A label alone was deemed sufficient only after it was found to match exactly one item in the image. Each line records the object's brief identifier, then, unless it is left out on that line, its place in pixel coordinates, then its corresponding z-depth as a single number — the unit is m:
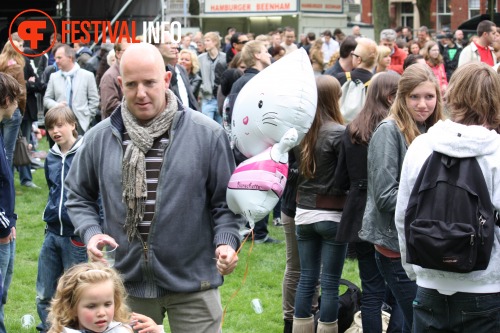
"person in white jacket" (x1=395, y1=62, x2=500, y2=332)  5.72
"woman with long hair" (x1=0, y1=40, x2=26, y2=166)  16.07
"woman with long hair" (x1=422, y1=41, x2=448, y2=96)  21.06
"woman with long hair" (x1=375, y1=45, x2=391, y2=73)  15.37
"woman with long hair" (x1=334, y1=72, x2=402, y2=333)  8.44
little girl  5.75
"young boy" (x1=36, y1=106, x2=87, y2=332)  9.10
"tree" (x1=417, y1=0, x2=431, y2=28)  59.33
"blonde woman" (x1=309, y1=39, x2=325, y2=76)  16.56
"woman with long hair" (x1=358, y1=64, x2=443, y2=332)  7.56
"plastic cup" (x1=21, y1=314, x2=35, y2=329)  10.61
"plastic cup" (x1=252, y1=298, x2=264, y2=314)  11.22
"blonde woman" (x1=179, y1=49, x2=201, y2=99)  18.93
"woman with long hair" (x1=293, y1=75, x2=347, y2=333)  8.97
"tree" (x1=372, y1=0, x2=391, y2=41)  49.24
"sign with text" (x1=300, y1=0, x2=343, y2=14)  49.61
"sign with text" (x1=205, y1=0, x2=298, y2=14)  49.30
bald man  6.08
